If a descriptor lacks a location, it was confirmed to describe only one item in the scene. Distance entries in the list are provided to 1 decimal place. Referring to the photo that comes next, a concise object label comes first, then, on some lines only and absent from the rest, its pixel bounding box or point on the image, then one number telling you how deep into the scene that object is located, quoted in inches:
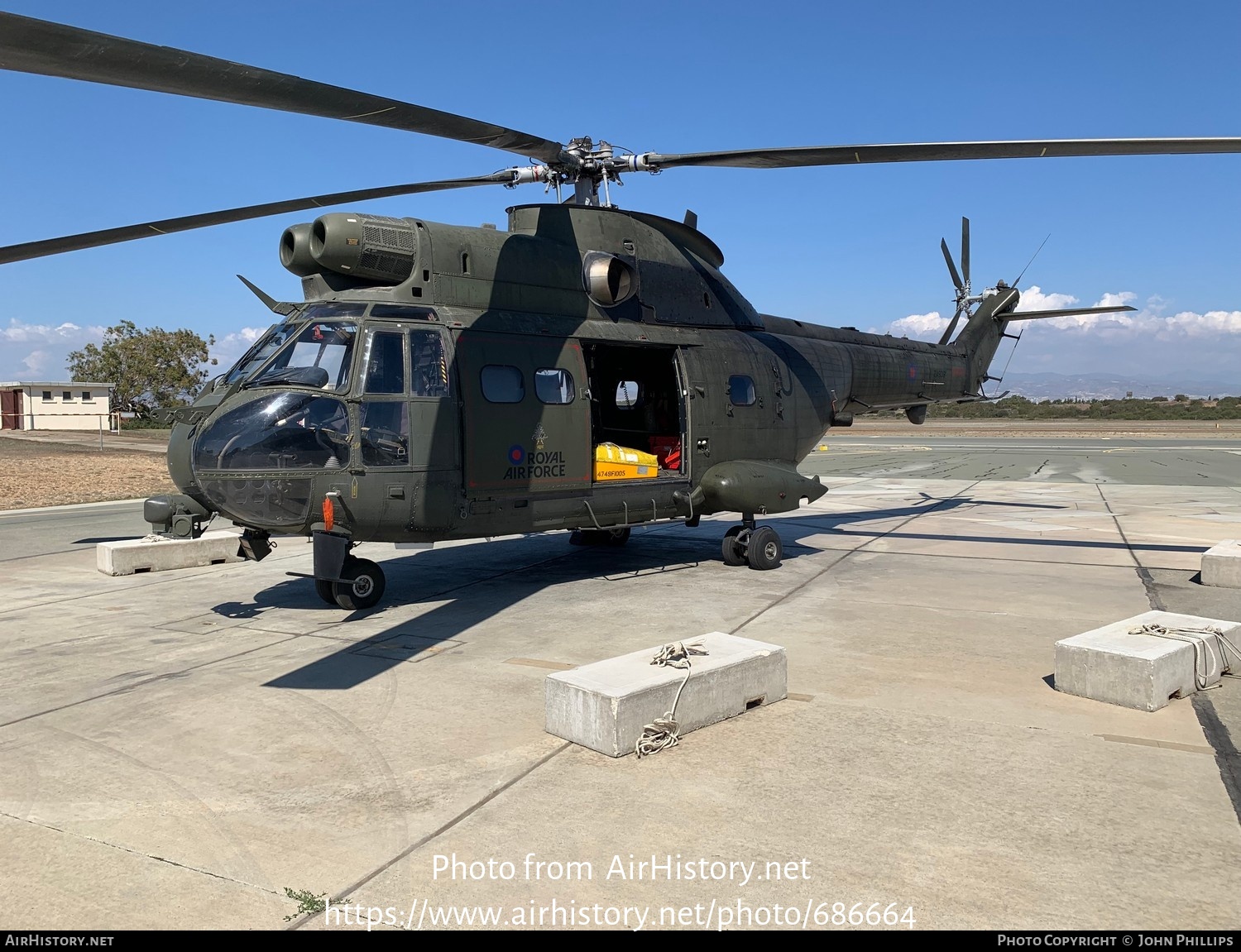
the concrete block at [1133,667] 227.0
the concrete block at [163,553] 432.8
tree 2518.5
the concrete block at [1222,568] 390.0
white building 2084.2
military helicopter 306.2
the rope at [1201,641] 243.3
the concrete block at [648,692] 198.1
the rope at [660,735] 199.6
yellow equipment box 403.5
